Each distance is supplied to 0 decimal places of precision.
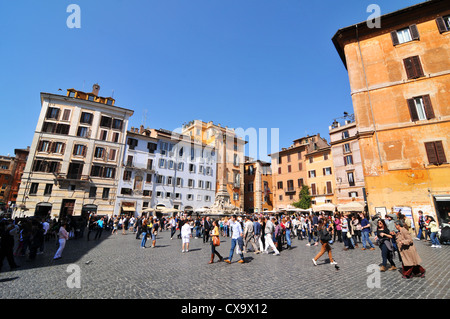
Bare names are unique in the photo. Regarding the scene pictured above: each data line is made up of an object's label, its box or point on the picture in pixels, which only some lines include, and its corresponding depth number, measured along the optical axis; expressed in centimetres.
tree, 3500
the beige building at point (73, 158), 2766
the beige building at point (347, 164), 2919
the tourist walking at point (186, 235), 1107
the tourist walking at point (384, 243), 654
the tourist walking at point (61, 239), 877
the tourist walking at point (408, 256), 569
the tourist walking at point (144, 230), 1234
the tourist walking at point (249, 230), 1092
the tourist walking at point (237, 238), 826
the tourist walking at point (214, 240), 828
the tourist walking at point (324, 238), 732
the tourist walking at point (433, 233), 1070
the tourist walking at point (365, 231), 1041
